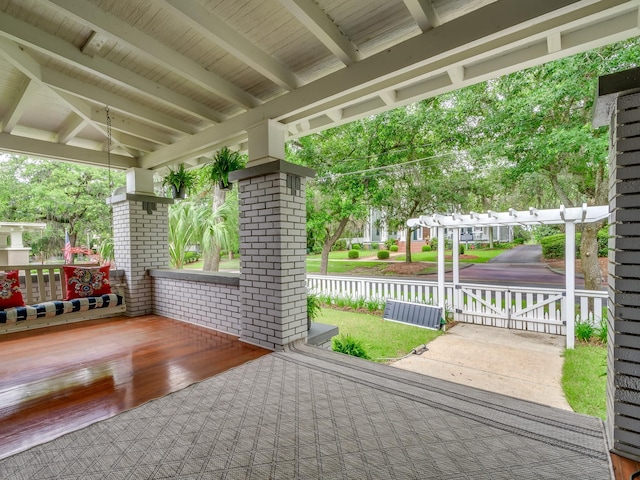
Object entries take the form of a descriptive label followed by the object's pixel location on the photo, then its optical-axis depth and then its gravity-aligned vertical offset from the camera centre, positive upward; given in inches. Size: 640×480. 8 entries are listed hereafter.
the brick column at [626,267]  58.0 -8.0
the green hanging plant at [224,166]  139.7 +32.2
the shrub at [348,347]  159.0 -62.9
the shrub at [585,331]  190.0 -66.2
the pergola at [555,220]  179.8 +6.0
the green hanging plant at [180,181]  166.2 +30.0
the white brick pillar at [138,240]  178.4 -2.9
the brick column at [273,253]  116.7 -7.9
